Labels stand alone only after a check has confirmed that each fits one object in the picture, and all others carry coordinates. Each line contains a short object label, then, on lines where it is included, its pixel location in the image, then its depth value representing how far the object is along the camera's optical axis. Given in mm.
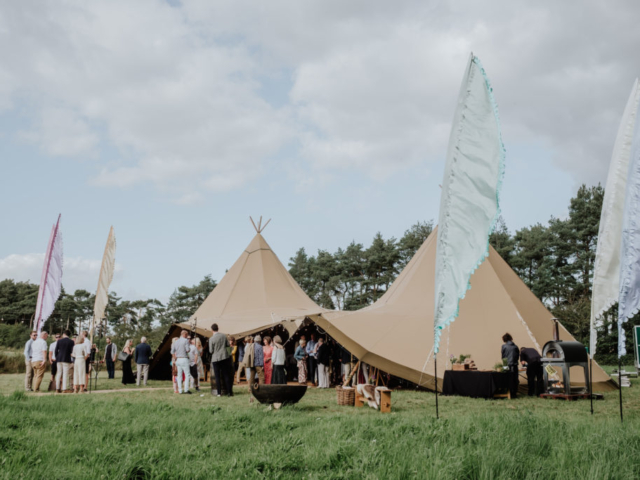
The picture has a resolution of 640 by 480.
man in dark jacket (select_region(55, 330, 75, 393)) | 10656
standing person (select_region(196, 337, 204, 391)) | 12432
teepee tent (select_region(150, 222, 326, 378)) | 16500
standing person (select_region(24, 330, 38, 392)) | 10688
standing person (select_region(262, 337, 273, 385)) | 11991
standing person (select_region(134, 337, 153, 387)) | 12594
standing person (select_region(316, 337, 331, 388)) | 12570
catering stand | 9039
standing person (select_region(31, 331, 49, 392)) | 10453
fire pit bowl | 6863
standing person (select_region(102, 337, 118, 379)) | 14906
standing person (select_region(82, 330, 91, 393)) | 10797
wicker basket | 8406
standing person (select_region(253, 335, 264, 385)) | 11328
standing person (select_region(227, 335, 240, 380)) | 14781
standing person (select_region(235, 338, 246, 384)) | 14484
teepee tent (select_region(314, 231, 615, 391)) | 10570
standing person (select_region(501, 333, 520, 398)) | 9605
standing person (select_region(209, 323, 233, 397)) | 9750
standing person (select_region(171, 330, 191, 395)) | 10266
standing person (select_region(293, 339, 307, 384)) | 13672
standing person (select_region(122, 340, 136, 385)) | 13000
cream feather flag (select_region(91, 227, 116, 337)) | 10727
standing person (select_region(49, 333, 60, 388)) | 10938
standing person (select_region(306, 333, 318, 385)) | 13368
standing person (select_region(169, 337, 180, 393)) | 10407
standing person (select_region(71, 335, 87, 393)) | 10586
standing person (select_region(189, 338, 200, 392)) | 11125
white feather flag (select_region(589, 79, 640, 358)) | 6715
